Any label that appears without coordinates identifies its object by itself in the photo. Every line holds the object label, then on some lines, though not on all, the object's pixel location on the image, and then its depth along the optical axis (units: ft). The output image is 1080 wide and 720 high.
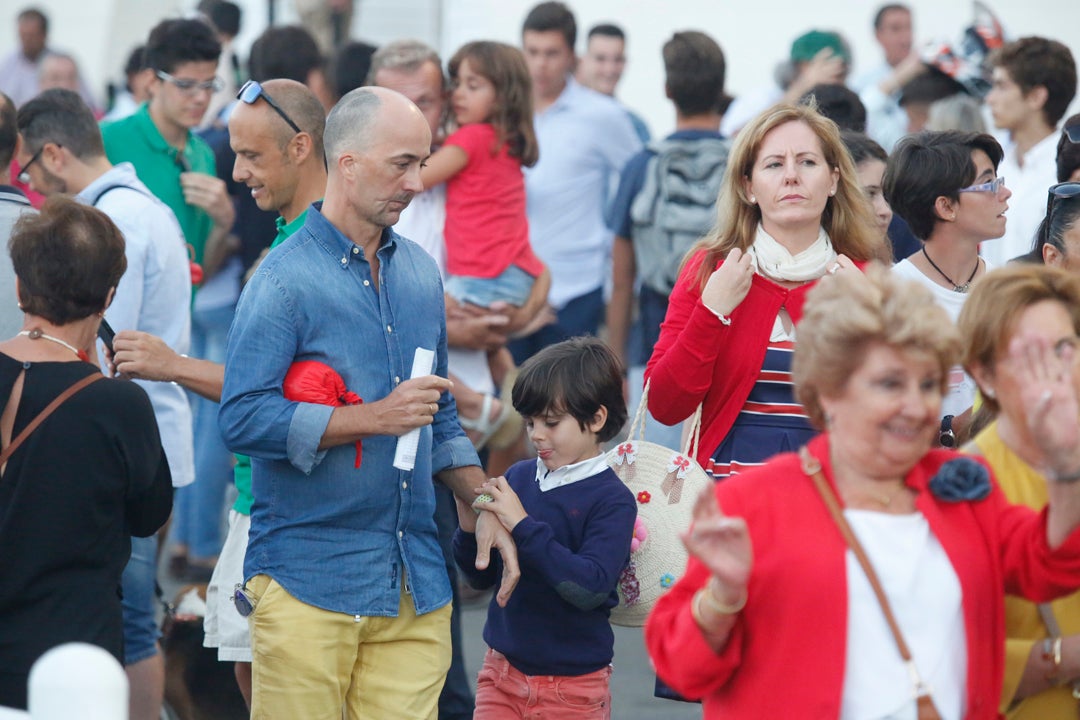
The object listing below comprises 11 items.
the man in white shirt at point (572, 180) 53.01
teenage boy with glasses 43.37
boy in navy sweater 26.81
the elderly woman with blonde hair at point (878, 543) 17.92
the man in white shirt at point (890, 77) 61.21
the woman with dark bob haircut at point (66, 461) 24.59
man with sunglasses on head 29.60
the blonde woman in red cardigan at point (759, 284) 26.63
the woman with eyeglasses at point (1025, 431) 19.34
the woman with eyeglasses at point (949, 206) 31.45
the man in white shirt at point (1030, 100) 43.55
